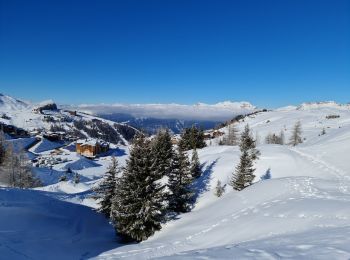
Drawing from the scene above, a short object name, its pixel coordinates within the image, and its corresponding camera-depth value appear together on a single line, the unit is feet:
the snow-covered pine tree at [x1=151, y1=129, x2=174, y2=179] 136.67
